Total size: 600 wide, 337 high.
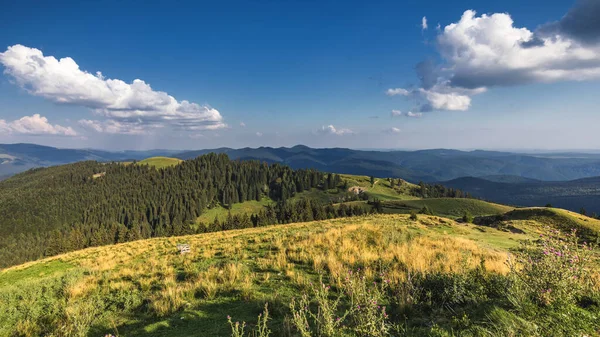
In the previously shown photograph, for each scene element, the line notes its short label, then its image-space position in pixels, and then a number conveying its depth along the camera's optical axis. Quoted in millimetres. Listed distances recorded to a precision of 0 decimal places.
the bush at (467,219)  52159
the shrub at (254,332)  5039
